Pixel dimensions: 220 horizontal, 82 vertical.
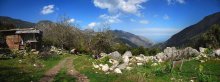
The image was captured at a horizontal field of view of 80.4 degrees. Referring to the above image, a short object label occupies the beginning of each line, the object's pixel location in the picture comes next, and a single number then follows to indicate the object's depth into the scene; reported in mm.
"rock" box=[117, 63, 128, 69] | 15957
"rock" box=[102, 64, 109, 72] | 15249
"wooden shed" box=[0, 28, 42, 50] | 29804
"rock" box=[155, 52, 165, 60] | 22180
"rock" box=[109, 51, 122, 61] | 21722
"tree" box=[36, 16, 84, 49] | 39343
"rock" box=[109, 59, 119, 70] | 16498
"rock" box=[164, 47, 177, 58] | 18557
